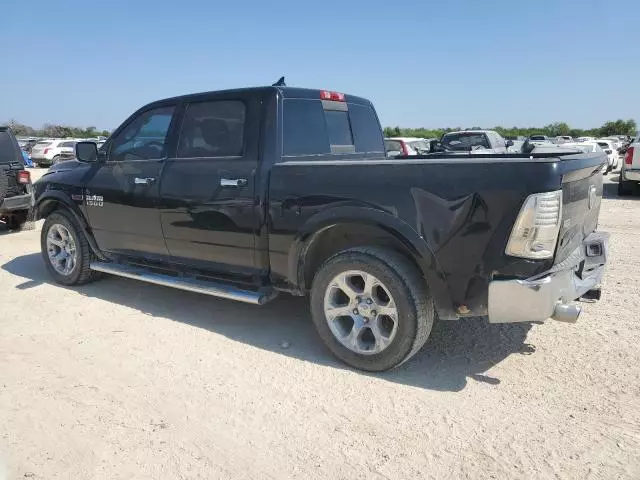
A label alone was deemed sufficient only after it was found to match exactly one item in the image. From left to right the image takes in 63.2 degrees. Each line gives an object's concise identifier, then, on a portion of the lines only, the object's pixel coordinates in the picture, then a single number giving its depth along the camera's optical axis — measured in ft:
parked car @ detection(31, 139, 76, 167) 94.00
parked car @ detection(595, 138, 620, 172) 80.69
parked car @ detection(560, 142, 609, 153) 57.98
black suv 26.89
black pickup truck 9.93
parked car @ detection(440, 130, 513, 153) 52.95
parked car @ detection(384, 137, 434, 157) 45.80
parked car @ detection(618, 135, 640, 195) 43.24
